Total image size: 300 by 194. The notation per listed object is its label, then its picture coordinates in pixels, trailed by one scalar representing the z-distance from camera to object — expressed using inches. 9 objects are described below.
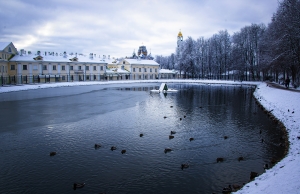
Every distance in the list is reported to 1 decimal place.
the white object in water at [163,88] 1885.8
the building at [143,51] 6482.3
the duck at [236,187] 339.0
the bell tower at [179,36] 5618.6
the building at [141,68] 3885.3
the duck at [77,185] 350.8
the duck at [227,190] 333.0
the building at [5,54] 2459.4
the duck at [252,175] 369.9
